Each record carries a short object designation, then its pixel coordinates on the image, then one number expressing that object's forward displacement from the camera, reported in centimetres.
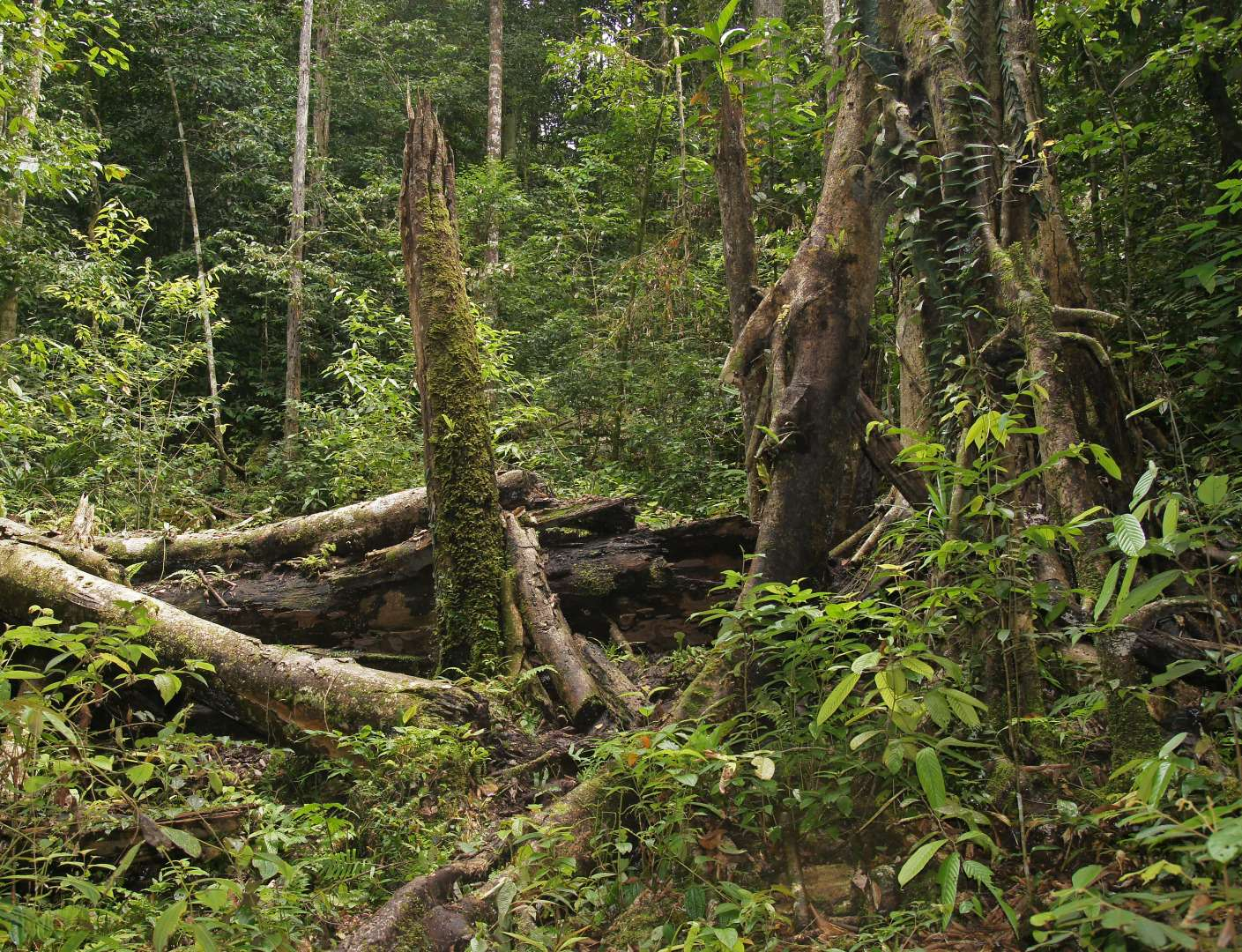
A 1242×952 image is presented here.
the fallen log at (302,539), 606
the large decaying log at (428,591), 554
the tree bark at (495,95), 1523
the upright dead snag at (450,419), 496
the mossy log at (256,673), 412
